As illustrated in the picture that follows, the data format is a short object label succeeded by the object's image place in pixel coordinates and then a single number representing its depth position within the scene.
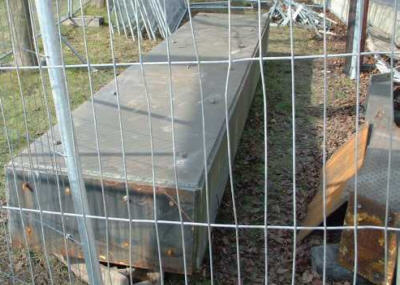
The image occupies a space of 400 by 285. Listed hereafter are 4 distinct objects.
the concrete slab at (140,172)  2.57
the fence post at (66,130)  2.03
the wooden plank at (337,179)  3.06
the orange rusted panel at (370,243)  2.63
